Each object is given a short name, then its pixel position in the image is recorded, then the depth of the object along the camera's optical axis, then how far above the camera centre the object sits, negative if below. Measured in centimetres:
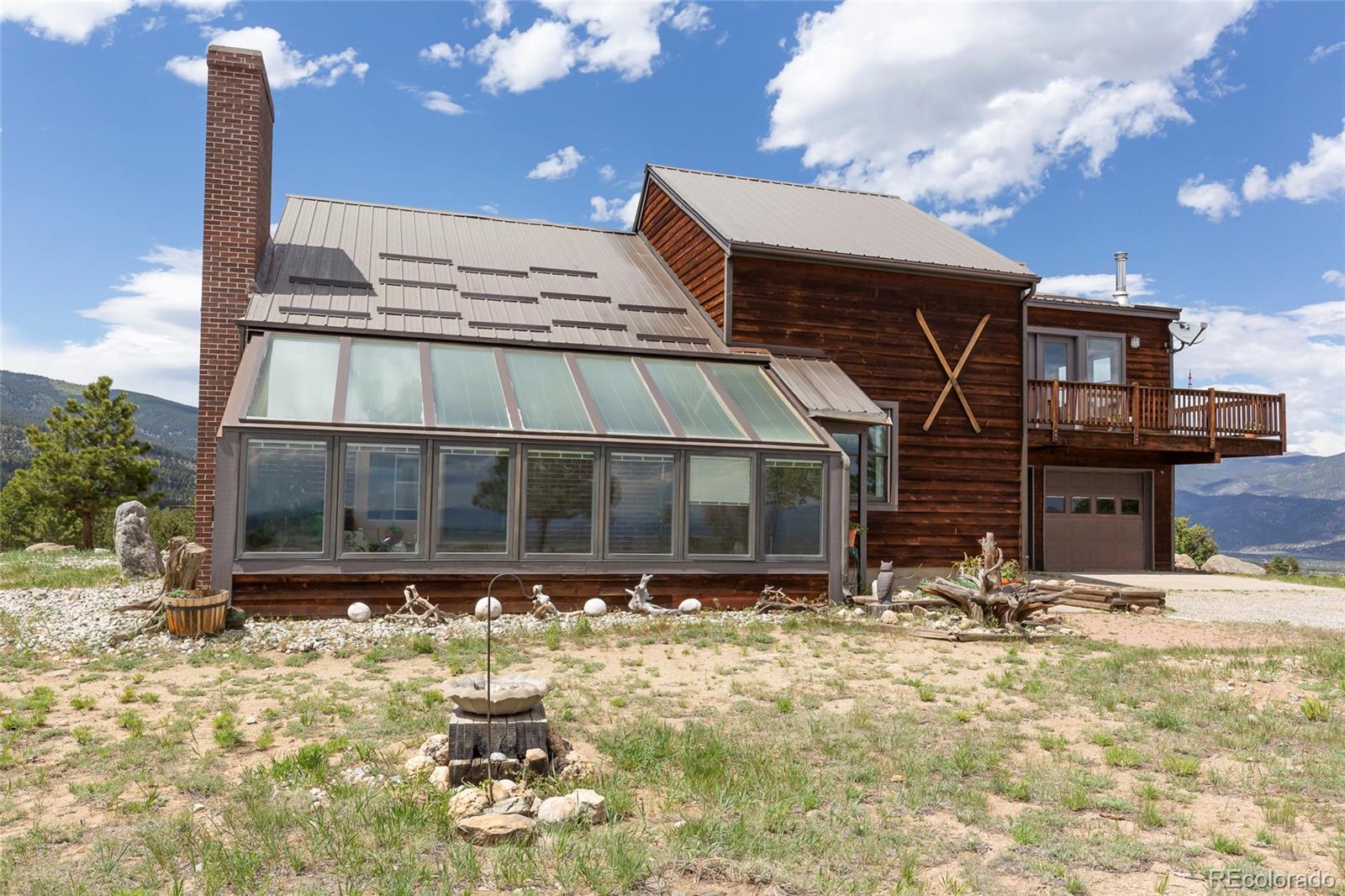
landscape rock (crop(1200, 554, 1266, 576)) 2148 -154
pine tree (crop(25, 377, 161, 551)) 2597 +73
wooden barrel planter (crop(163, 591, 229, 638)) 862 -125
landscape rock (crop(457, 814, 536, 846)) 404 -153
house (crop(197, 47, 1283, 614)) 996 +139
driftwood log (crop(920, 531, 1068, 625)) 1027 -114
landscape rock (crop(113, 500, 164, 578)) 1355 -97
